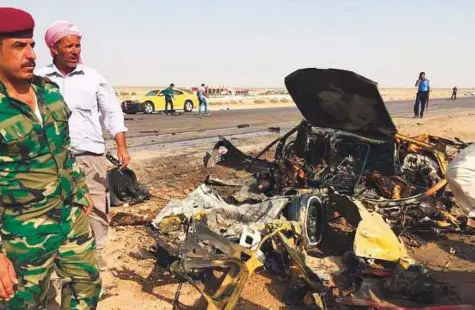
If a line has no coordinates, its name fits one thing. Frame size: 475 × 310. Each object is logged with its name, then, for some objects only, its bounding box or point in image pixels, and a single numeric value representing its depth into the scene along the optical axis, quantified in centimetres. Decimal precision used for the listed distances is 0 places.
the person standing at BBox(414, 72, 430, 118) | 2058
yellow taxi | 2577
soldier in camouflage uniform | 236
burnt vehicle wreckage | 370
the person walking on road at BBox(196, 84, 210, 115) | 2638
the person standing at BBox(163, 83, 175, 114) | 2642
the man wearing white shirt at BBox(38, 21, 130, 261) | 385
